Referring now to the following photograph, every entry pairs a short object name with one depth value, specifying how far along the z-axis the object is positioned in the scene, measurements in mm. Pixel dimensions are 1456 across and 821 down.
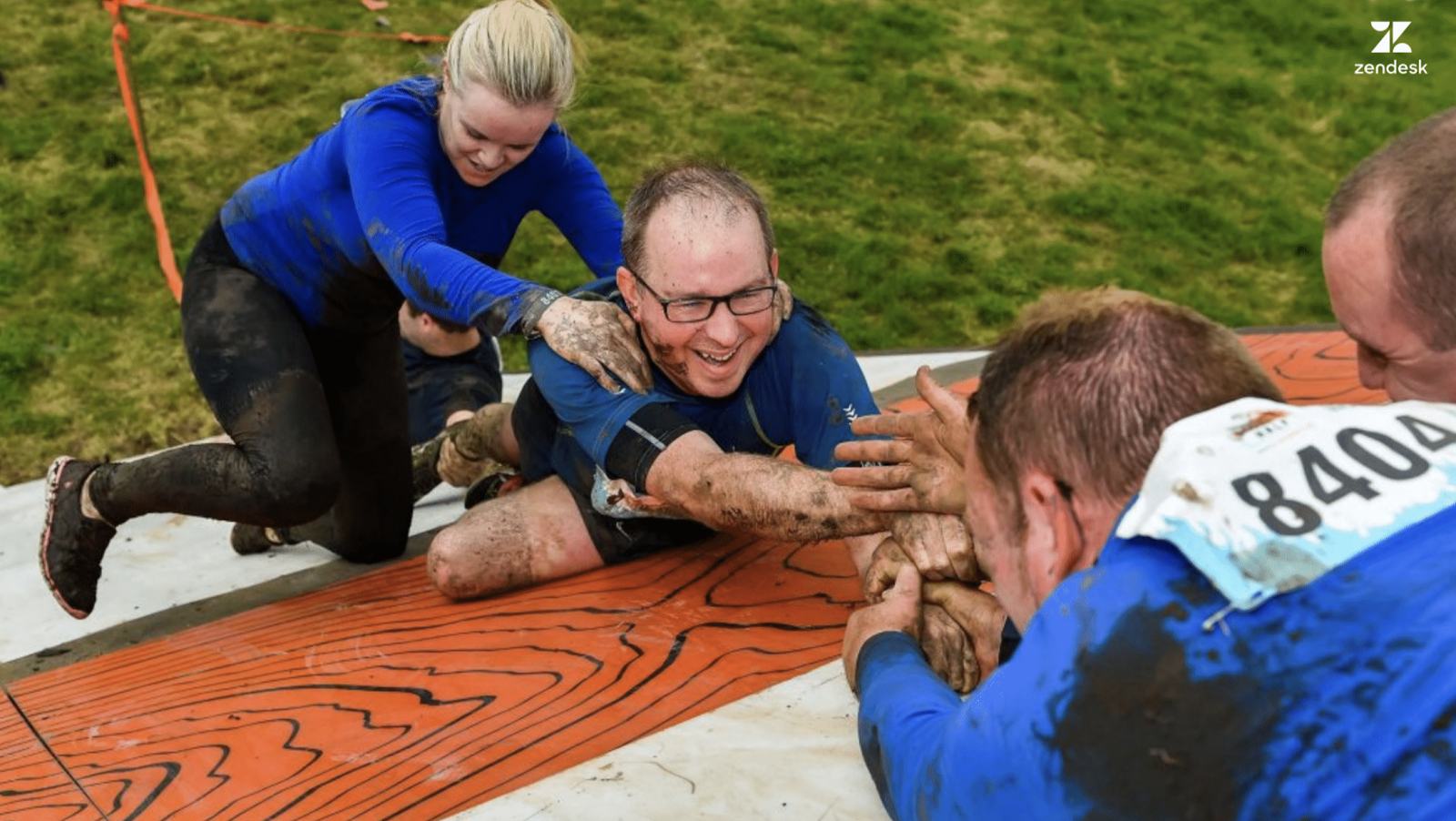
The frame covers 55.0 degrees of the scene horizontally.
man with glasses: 2609
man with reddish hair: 1225
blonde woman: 3000
